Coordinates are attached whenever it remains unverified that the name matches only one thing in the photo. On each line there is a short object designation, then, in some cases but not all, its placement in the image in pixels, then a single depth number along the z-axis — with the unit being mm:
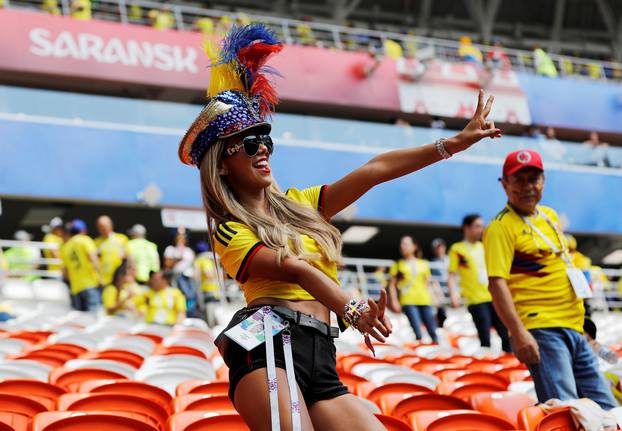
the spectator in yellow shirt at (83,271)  18641
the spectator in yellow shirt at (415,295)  18031
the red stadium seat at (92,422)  5848
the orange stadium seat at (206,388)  7867
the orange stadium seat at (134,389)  7516
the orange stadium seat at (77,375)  8641
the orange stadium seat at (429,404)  7520
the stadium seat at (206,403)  6953
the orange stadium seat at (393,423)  6262
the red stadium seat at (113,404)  6805
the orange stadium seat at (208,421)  6109
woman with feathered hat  4621
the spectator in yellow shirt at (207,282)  20906
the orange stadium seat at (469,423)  6617
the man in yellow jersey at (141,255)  19703
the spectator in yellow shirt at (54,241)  23625
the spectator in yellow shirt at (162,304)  18219
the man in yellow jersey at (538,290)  7242
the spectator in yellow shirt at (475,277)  15789
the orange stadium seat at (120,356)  9986
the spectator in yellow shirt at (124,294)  18891
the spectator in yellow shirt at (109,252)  19141
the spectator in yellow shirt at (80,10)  32719
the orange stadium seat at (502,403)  7453
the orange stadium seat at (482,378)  9469
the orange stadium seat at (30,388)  7469
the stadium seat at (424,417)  6559
